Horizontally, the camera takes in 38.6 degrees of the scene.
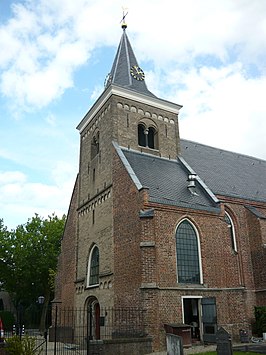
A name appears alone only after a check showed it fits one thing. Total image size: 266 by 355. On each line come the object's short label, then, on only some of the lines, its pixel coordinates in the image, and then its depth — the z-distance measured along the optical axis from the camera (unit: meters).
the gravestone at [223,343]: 11.66
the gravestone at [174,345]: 12.68
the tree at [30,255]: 40.12
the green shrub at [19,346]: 12.52
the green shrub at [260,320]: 20.40
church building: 18.25
